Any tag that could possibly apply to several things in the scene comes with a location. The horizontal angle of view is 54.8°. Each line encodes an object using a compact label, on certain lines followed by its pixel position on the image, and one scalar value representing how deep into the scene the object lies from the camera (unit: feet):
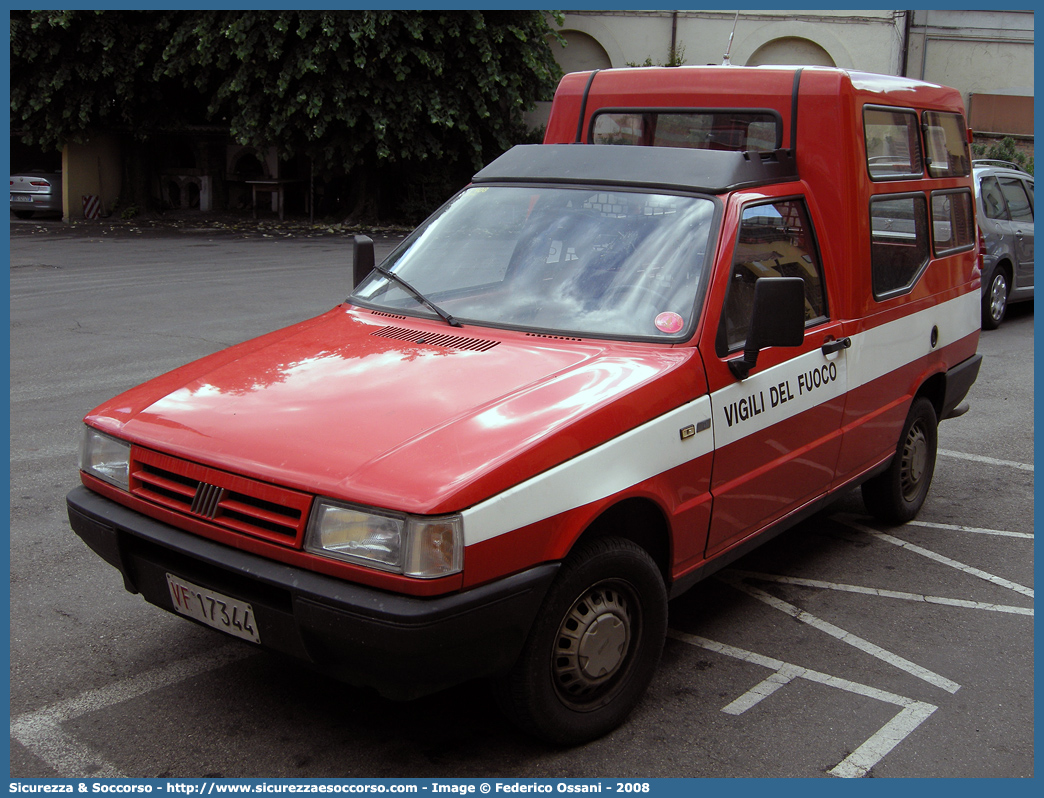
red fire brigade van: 9.27
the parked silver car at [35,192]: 82.94
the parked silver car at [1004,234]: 38.91
